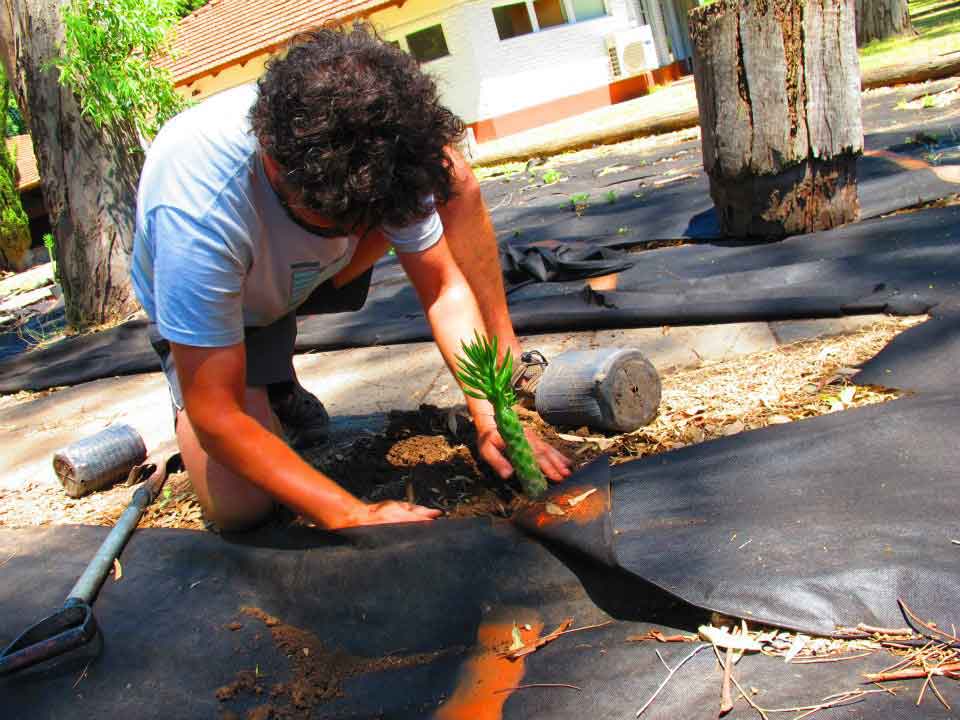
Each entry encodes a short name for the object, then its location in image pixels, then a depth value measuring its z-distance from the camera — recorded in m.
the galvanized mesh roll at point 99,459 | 3.12
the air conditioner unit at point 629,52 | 17.52
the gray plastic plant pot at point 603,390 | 2.51
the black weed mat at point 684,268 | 3.26
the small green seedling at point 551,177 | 8.02
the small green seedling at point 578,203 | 5.99
